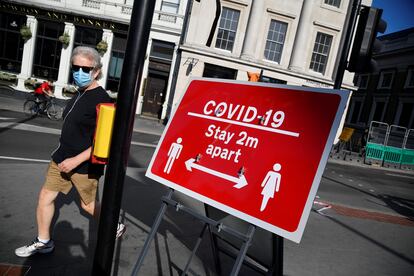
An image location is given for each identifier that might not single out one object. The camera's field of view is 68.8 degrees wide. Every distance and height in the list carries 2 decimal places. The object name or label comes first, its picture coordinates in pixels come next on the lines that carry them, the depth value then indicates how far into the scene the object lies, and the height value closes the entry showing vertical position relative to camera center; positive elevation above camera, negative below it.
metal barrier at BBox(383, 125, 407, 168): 19.48 -0.45
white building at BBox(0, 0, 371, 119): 17.77 +3.28
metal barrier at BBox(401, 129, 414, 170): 19.59 -0.57
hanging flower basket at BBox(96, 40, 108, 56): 17.34 +2.12
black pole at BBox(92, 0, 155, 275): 1.62 -0.23
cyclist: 11.95 -0.83
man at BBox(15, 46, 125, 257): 2.66 -0.63
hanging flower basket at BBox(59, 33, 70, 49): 17.48 +2.17
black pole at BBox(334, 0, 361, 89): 4.38 +1.44
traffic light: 4.25 +1.33
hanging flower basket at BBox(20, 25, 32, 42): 17.69 +2.17
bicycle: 11.94 -1.36
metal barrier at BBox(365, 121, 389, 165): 18.92 -0.47
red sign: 1.63 -0.23
